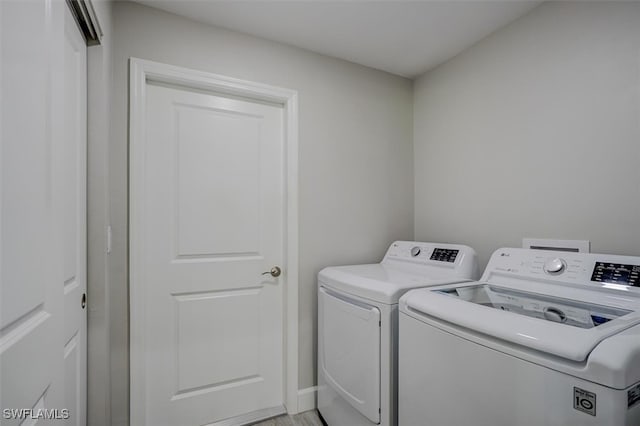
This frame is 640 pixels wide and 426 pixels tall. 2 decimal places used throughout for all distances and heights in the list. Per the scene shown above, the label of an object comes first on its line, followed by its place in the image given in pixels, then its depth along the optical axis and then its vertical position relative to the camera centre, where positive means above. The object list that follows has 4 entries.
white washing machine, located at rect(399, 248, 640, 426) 0.69 -0.37
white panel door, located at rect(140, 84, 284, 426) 1.68 -0.27
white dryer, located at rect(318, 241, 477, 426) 1.33 -0.57
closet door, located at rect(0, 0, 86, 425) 0.57 +0.00
